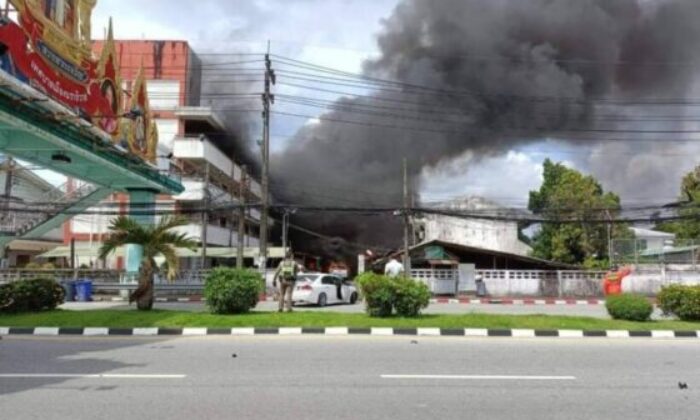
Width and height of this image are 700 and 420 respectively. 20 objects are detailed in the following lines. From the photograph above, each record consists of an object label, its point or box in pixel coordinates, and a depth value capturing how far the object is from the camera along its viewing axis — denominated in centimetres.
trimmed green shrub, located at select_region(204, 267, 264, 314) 1465
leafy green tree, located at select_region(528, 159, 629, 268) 4441
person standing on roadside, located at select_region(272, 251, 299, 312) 1567
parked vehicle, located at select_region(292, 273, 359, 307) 2272
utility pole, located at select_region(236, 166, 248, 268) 3008
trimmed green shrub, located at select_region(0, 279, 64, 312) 1487
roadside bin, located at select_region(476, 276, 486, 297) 3145
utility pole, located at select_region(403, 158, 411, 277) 2920
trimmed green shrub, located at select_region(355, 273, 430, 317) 1422
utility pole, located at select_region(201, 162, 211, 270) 3528
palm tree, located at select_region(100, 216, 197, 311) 1525
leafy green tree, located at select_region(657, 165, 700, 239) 4438
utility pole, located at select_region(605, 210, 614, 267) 3534
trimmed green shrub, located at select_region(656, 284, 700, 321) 1429
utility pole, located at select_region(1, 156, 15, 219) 3125
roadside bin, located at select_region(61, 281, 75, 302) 2509
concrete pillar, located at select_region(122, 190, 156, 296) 2669
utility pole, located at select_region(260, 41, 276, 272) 2711
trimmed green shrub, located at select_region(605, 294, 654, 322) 1418
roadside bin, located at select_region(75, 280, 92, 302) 2536
